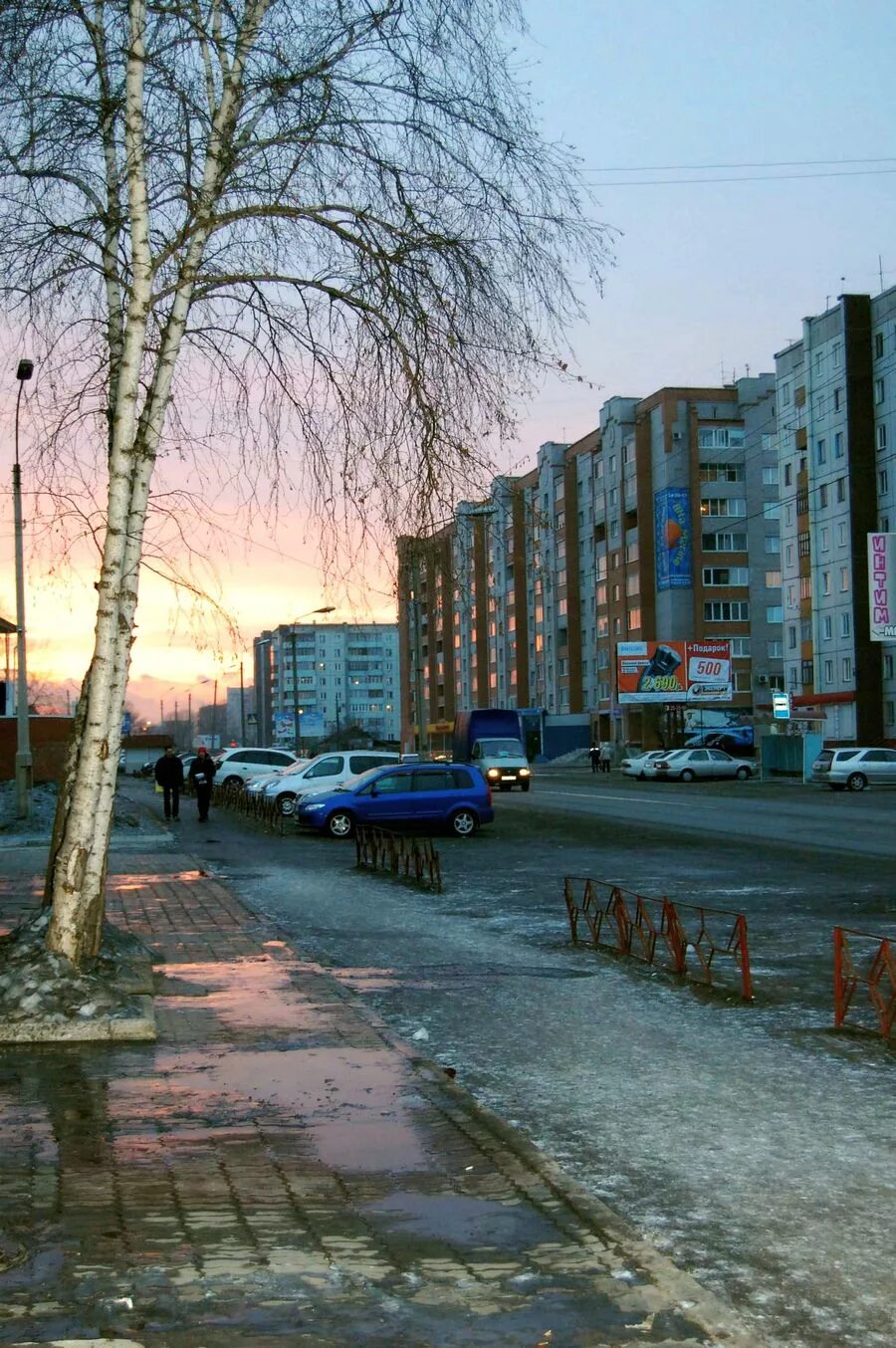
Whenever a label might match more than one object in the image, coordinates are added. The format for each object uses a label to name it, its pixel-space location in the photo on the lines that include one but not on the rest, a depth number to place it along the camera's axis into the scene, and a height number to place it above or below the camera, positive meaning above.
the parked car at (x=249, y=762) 52.25 -1.21
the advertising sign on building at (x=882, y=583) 58.97 +5.12
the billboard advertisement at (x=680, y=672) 85.88 +2.62
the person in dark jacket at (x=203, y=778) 35.69 -1.16
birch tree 9.54 +3.35
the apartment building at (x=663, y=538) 99.75 +12.35
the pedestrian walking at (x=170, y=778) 36.91 -1.19
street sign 60.09 +0.34
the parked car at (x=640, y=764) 70.12 -2.17
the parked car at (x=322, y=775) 37.41 -1.23
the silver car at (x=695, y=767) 67.62 -2.31
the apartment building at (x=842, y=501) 70.12 +10.53
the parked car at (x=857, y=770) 52.66 -2.04
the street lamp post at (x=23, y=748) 30.23 -0.28
